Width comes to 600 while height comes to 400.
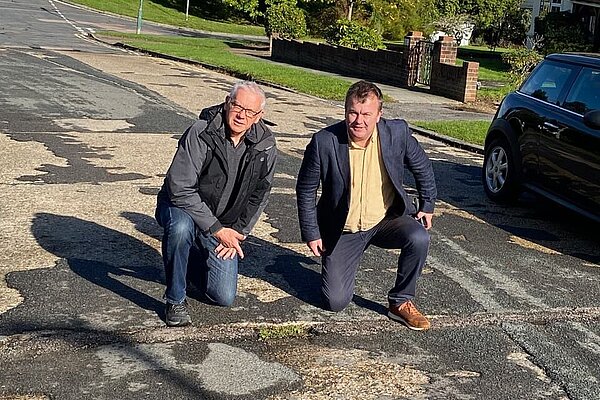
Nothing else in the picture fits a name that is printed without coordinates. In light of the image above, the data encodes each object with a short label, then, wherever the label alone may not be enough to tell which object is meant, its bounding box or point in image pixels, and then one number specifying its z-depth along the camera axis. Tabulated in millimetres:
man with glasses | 4949
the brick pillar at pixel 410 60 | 21641
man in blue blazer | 5129
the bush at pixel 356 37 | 27438
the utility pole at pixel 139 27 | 39538
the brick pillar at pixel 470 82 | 19281
